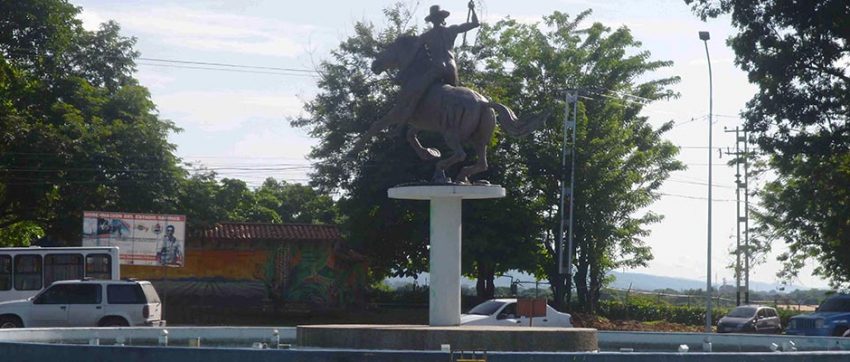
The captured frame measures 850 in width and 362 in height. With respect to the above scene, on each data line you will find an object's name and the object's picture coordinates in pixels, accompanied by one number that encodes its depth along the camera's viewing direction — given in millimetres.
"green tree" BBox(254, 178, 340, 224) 70375
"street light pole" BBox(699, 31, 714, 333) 44969
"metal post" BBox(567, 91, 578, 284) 46406
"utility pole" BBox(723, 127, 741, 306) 55031
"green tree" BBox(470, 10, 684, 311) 49094
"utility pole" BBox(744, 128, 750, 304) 54750
